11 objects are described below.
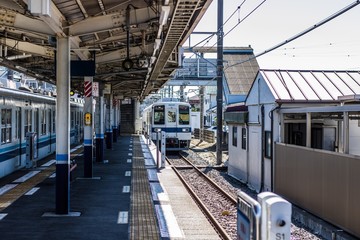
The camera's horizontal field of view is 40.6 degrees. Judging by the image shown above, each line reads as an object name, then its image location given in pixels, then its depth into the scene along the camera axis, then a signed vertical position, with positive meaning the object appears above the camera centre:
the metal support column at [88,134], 12.38 -0.35
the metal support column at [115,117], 29.88 +0.24
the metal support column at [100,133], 16.47 -0.42
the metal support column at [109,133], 23.60 -0.60
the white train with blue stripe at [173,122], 23.62 -0.05
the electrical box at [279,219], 3.08 -0.62
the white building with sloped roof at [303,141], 7.57 -0.46
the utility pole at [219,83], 17.66 +1.42
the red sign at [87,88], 12.07 +0.80
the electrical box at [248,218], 3.44 -0.73
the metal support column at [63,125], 7.80 -0.07
